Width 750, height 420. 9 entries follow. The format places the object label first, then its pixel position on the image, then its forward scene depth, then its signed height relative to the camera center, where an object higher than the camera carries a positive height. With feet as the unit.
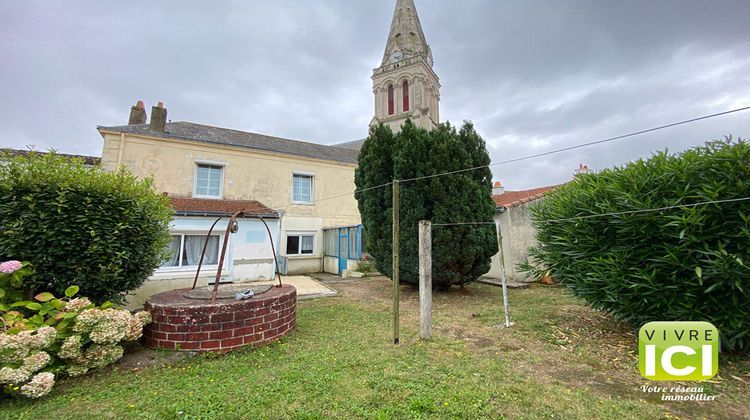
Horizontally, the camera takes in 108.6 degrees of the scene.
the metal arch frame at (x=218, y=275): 12.87 -1.57
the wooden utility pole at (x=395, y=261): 14.17 -1.08
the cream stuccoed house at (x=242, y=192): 28.86 +8.04
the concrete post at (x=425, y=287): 14.90 -2.51
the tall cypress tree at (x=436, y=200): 23.99 +3.82
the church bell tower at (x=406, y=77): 98.78 +62.94
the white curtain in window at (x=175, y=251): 27.15 -0.90
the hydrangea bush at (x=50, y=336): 8.48 -3.35
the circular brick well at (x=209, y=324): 12.41 -3.88
